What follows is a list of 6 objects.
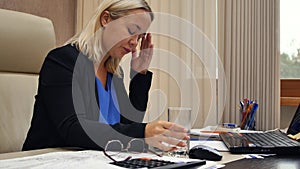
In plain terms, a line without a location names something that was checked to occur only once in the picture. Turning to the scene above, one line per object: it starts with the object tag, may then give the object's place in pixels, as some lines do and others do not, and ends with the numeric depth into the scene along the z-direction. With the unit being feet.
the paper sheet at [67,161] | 2.37
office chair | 4.42
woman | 3.18
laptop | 3.44
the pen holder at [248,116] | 5.91
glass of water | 3.18
